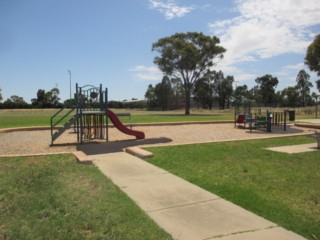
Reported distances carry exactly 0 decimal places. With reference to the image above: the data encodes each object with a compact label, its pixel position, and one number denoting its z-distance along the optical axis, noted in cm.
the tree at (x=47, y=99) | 8338
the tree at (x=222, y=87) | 8431
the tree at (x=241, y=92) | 8579
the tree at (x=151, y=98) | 8400
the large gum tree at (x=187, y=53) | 4844
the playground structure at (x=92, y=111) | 1253
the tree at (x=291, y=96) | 8631
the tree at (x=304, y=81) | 9150
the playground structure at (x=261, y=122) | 1681
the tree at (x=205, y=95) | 7661
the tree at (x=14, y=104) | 7956
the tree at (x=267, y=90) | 9219
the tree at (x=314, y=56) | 3478
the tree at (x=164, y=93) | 8081
